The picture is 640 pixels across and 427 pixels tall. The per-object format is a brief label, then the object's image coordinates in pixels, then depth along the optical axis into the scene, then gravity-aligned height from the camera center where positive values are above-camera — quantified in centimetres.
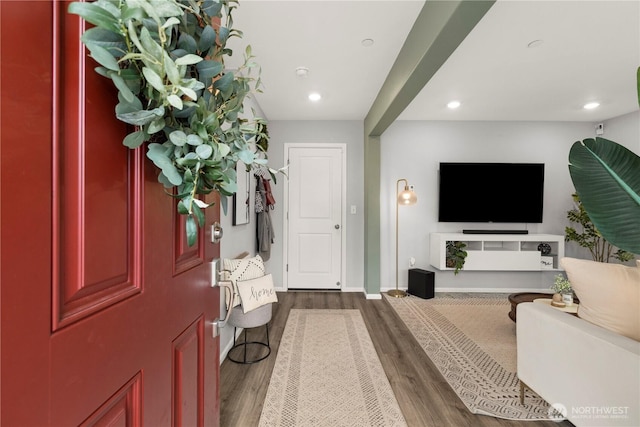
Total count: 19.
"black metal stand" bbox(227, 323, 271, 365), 221 -114
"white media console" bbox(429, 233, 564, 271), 394 -60
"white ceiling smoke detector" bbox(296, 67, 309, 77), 265 +125
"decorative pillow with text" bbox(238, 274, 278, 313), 211 -62
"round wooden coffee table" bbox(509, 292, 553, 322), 262 -81
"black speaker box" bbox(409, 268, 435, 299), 383 -96
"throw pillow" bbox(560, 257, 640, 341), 131 -38
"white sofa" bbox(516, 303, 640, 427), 115 -70
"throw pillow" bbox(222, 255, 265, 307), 218 -47
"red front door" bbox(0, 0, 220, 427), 36 -6
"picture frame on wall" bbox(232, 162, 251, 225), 252 +8
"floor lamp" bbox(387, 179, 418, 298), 373 +14
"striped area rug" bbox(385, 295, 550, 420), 179 -116
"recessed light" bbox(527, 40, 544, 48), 227 +130
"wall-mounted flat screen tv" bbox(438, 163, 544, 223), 412 +30
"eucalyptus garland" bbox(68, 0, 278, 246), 43 +21
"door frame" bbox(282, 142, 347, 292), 413 -11
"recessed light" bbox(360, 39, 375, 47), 220 +125
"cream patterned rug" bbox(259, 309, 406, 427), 166 -115
